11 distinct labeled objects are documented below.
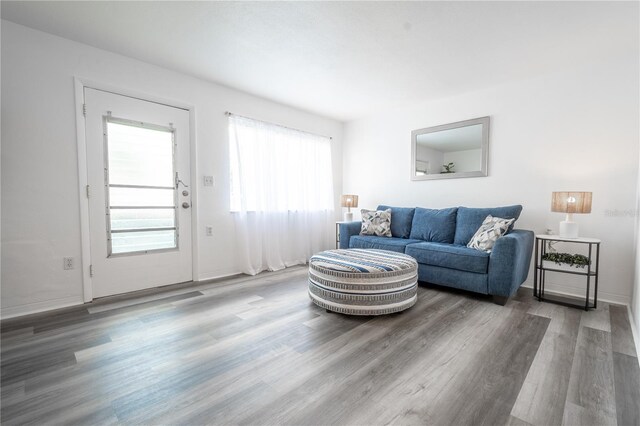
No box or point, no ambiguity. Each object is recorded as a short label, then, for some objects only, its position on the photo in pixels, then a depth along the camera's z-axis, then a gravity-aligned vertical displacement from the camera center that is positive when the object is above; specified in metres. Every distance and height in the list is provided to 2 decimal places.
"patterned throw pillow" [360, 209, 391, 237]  3.98 -0.29
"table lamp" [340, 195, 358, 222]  4.62 -0.01
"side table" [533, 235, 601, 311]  2.61 -0.64
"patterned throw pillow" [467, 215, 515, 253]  2.88 -0.31
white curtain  3.79 +0.14
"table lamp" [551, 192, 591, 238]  2.64 -0.03
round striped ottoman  2.37 -0.70
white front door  2.79 +0.10
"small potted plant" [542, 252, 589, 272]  2.68 -0.56
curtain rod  3.66 +1.13
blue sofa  2.65 -0.49
